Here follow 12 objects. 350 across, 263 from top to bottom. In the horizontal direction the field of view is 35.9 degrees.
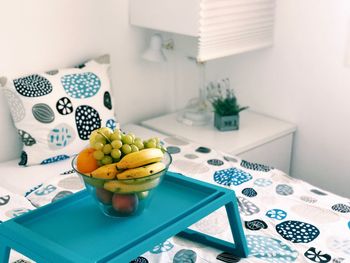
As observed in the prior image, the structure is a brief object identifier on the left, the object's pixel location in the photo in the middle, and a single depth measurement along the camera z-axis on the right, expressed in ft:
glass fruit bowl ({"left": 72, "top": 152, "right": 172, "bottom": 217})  4.32
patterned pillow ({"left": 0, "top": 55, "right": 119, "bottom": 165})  7.10
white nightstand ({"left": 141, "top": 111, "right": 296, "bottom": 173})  8.06
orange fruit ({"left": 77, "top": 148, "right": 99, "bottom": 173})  4.44
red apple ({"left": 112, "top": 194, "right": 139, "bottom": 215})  4.48
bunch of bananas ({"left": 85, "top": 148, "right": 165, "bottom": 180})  4.29
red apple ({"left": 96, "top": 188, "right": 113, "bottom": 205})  4.43
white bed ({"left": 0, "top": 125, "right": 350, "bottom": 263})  5.27
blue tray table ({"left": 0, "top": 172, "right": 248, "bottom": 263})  4.19
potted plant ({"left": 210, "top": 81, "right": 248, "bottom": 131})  8.41
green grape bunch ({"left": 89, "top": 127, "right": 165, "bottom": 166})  4.41
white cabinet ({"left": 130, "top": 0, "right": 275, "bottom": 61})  7.53
